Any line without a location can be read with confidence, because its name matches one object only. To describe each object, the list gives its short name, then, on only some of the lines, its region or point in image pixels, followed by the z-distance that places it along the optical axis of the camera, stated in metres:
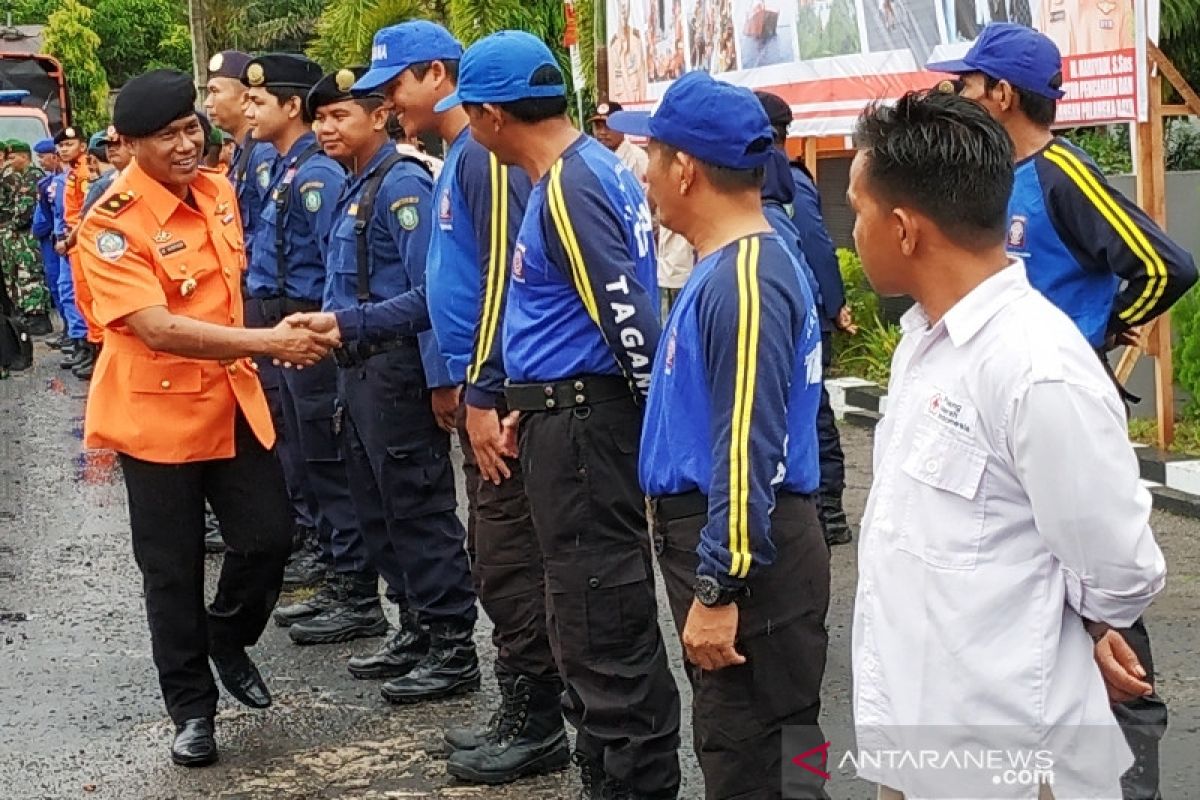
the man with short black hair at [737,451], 3.28
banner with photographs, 7.56
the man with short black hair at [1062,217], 4.20
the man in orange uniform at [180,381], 4.97
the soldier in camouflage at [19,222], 17.67
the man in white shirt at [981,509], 2.38
